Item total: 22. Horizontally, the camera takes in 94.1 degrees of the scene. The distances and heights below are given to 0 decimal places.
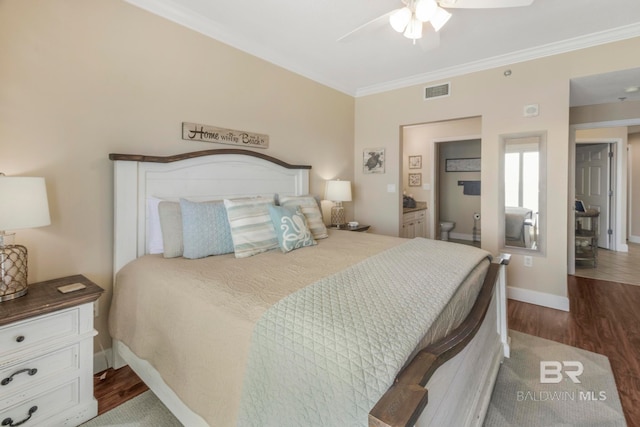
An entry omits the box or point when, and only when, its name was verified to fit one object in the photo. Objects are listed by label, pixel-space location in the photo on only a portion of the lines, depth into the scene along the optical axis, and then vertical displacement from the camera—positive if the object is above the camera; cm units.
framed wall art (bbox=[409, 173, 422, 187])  597 +55
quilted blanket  82 -43
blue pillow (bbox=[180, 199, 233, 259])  194 -15
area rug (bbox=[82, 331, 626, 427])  160 -114
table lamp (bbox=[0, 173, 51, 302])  137 -5
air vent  355 +140
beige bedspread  114 -46
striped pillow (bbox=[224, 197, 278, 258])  202 -14
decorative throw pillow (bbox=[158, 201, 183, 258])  195 -15
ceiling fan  172 +119
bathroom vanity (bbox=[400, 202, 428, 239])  472 -25
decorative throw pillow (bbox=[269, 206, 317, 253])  216 -16
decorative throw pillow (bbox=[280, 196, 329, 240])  266 -5
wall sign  241 +63
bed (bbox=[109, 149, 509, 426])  86 -44
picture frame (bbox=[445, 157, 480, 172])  636 +92
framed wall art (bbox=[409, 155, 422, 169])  594 +91
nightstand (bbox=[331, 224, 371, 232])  366 -26
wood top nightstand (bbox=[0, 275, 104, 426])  136 -74
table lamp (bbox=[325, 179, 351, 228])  357 +19
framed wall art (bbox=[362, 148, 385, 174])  414 +66
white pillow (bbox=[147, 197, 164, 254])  207 -15
